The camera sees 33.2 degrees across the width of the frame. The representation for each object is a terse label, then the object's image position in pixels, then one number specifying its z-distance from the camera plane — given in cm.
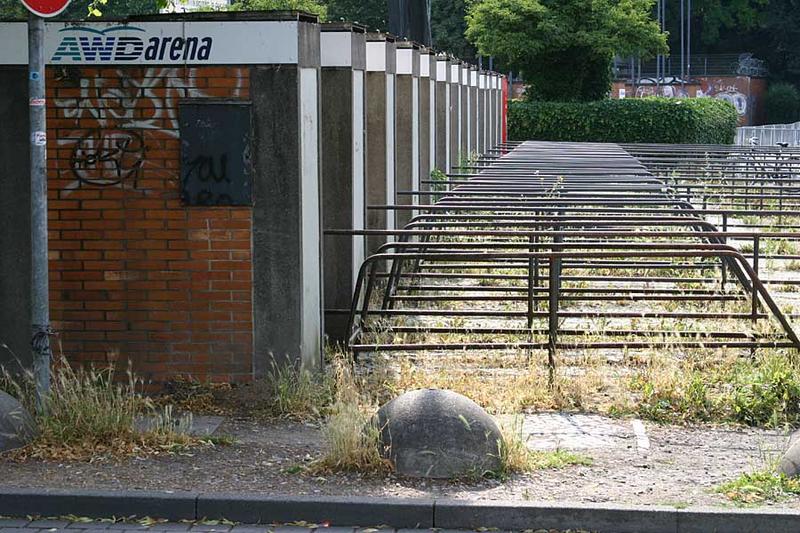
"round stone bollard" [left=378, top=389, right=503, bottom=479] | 703
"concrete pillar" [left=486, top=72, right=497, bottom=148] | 3741
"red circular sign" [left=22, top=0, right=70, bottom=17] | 755
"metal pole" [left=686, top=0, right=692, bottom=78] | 7681
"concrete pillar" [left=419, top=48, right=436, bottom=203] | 1819
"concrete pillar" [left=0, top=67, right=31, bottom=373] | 905
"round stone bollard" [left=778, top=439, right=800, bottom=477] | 693
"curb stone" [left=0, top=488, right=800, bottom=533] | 648
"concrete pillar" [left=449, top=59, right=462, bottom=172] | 2423
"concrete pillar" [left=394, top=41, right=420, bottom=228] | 1592
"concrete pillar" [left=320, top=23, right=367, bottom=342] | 1145
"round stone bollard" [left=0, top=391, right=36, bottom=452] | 755
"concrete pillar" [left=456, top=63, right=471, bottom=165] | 2694
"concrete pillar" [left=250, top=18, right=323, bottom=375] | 892
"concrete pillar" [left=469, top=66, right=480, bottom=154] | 3012
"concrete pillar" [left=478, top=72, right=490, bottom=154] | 3409
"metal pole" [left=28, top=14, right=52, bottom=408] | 779
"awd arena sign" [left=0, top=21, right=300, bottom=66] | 885
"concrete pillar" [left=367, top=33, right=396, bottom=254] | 1331
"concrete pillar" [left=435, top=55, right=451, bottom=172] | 2142
